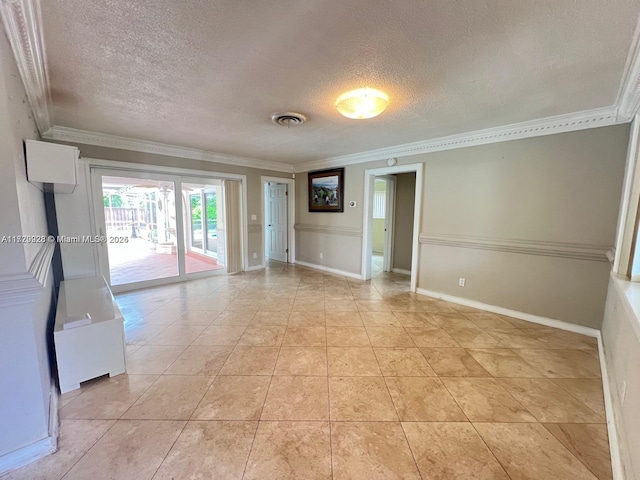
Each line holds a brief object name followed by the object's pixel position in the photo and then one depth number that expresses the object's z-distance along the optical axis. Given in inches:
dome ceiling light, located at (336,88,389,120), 83.4
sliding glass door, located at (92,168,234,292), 148.9
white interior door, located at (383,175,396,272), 205.3
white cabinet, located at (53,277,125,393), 70.2
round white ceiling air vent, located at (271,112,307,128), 103.5
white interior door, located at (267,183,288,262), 245.3
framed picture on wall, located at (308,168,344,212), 196.7
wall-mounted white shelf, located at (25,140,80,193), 70.5
